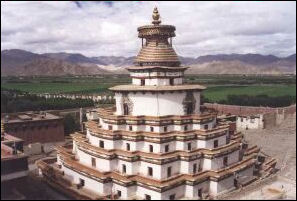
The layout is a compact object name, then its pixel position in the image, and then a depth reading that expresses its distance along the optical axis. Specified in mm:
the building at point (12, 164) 20652
